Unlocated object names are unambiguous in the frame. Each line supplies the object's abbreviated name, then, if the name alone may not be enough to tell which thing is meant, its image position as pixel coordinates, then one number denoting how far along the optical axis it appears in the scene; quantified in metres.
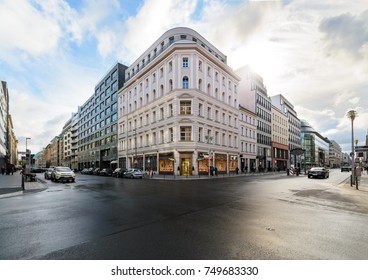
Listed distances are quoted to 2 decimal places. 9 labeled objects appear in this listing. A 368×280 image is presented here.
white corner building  36.56
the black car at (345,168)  61.64
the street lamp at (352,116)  21.08
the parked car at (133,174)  32.69
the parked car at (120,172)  36.16
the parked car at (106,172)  41.94
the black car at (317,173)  29.98
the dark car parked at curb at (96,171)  46.66
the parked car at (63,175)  24.75
